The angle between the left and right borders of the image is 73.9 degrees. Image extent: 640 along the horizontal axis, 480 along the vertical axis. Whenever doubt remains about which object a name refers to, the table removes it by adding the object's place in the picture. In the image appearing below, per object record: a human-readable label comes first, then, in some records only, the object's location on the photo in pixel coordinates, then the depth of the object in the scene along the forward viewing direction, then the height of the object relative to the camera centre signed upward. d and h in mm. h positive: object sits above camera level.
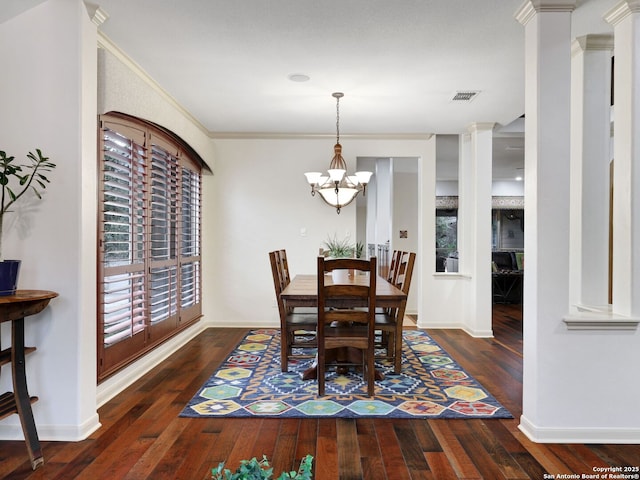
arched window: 3068 -7
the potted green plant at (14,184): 2113 +298
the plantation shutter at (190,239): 4793 -6
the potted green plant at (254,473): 892 -499
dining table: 3195 -455
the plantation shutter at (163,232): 3939 +60
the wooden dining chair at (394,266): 4258 -280
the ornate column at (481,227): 5047 +156
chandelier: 3986 +561
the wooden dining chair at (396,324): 3416 -677
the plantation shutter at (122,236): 3055 +15
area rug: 2807 -1139
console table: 2100 -689
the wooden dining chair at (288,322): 3469 -683
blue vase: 2098 -195
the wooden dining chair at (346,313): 2912 -530
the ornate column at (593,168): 2918 +500
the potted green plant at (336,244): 4562 -60
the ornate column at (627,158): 2445 +484
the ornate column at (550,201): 2410 +226
